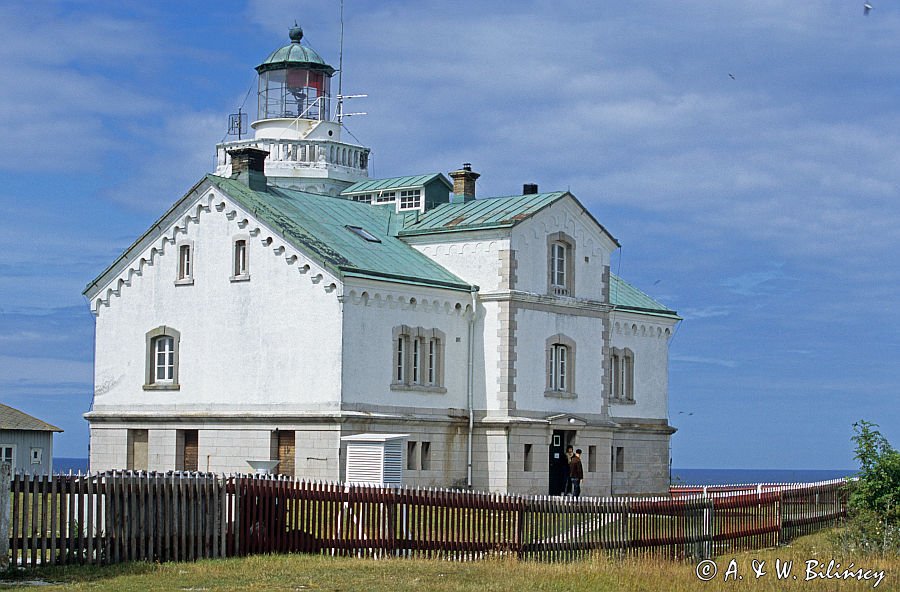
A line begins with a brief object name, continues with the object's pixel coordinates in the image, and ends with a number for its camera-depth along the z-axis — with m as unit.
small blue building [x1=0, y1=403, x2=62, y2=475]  57.09
